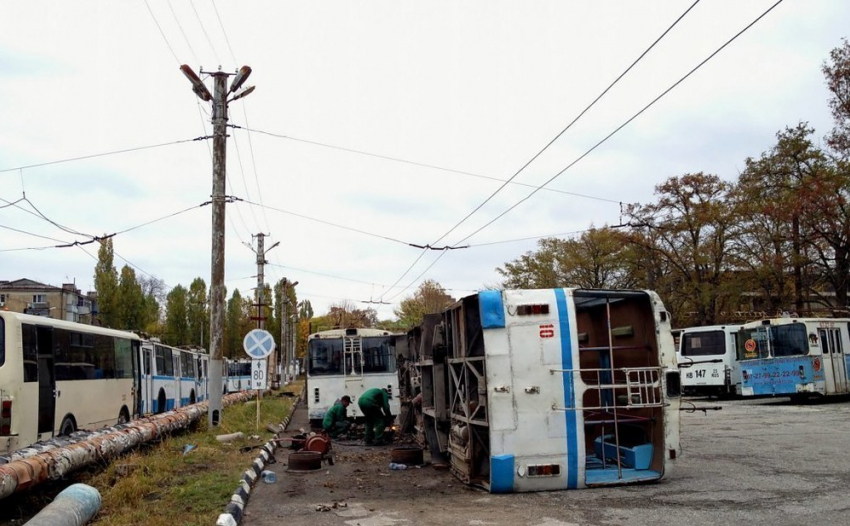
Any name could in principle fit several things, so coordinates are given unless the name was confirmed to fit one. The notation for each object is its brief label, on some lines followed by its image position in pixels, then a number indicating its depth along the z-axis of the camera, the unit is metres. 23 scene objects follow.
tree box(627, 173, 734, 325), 37.97
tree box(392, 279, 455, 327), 67.19
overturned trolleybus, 8.66
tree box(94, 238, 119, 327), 57.44
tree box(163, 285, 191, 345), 70.88
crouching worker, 17.16
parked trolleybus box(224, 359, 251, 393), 51.37
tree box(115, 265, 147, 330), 57.84
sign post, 16.16
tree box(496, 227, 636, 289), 46.50
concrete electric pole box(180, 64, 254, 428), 16.95
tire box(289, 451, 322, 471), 11.66
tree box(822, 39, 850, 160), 31.27
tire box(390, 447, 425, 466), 11.89
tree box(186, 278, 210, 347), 72.00
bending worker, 15.70
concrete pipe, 6.73
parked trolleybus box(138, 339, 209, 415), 21.58
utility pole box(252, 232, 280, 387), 37.46
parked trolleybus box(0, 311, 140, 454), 11.45
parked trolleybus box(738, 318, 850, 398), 23.36
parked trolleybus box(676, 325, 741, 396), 27.84
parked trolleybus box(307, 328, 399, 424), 19.70
